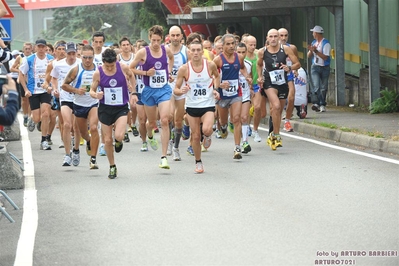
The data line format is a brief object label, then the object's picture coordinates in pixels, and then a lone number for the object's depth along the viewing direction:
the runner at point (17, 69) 24.56
